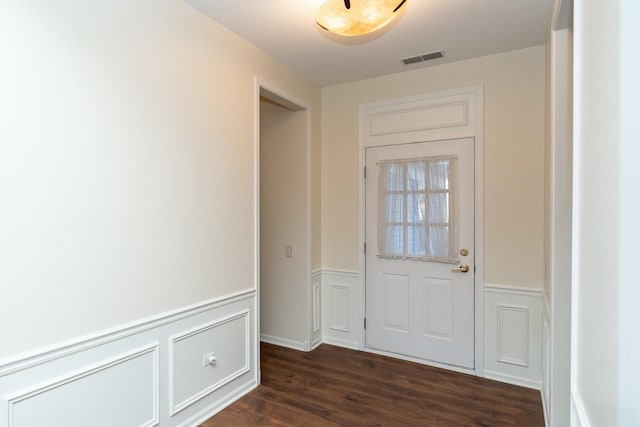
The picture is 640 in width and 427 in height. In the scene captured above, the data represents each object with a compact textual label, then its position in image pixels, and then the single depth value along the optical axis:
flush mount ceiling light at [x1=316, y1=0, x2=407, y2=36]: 1.80
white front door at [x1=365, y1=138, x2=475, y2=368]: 3.09
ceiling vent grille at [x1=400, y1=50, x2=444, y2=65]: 2.96
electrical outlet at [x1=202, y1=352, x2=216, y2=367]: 2.40
